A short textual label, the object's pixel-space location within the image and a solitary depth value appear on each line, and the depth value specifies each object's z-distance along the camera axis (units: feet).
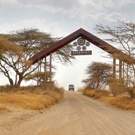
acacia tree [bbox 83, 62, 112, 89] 226.89
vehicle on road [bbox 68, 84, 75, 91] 292.32
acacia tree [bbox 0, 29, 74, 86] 161.58
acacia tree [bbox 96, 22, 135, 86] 120.31
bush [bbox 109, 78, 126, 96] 118.11
